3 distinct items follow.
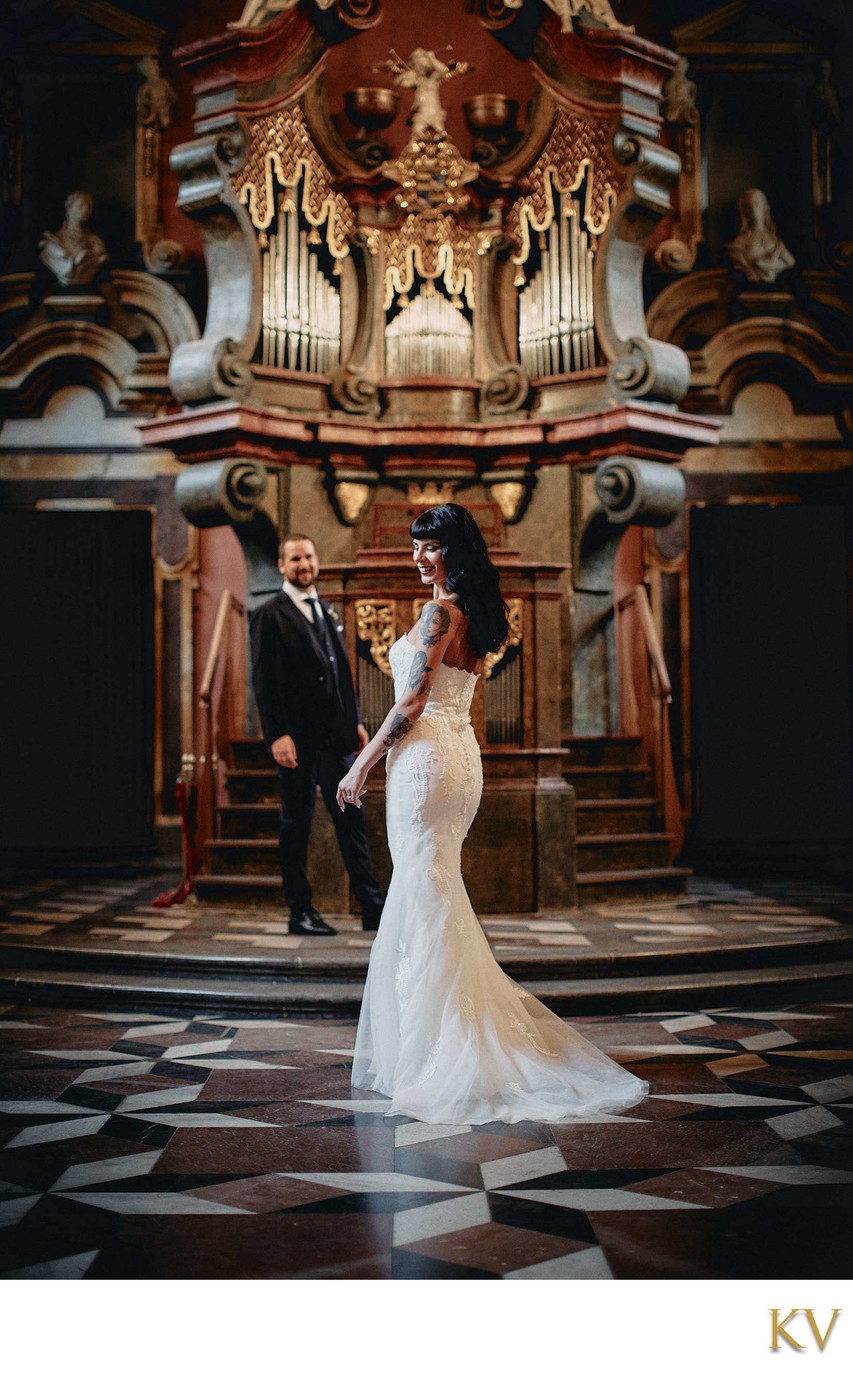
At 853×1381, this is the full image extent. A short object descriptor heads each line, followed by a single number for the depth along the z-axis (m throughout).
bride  3.59
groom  5.77
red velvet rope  6.84
